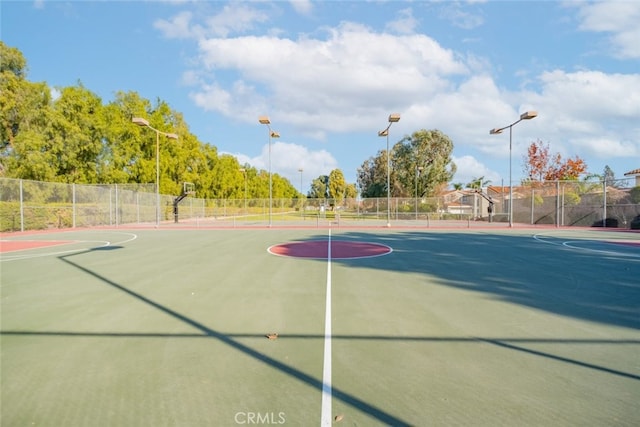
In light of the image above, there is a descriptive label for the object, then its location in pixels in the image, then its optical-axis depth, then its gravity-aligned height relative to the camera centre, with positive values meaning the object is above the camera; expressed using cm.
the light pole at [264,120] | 2311 +584
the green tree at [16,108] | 3009 +938
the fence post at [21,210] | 2182 -31
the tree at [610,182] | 2772 +192
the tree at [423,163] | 5575 +709
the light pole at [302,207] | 4282 -22
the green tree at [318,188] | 10946 +585
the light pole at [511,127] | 2280 +606
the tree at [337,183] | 8888 +589
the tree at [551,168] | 4891 +552
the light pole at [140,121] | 2289 +573
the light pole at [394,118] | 2208 +573
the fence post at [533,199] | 3309 +62
